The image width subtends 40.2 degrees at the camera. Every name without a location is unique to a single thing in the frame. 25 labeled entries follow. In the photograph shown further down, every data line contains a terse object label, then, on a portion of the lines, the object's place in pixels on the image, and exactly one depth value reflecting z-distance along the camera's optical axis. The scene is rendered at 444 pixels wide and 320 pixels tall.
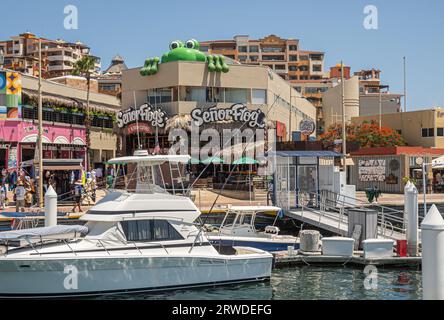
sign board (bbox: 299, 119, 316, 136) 49.38
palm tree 58.75
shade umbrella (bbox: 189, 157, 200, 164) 46.33
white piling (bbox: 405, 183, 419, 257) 23.61
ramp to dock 26.94
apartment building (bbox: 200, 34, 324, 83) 131.50
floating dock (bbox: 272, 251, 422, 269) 23.23
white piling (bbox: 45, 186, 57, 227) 24.94
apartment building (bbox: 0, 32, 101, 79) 138.00
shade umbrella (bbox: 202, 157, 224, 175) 44.97
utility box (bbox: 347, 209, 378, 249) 24.91
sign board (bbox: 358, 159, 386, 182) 54.31
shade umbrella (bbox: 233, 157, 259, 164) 43.91
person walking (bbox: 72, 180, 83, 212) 33.19
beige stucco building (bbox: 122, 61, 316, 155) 50.72
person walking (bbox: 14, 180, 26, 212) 32.94
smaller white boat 24.36
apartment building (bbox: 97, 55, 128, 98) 97.12
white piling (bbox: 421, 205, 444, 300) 9.13
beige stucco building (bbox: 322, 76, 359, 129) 93.50
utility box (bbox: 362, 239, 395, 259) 23.30
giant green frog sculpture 51.38
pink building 49.03
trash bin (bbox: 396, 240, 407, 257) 23.83
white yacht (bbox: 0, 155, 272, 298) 17.73
